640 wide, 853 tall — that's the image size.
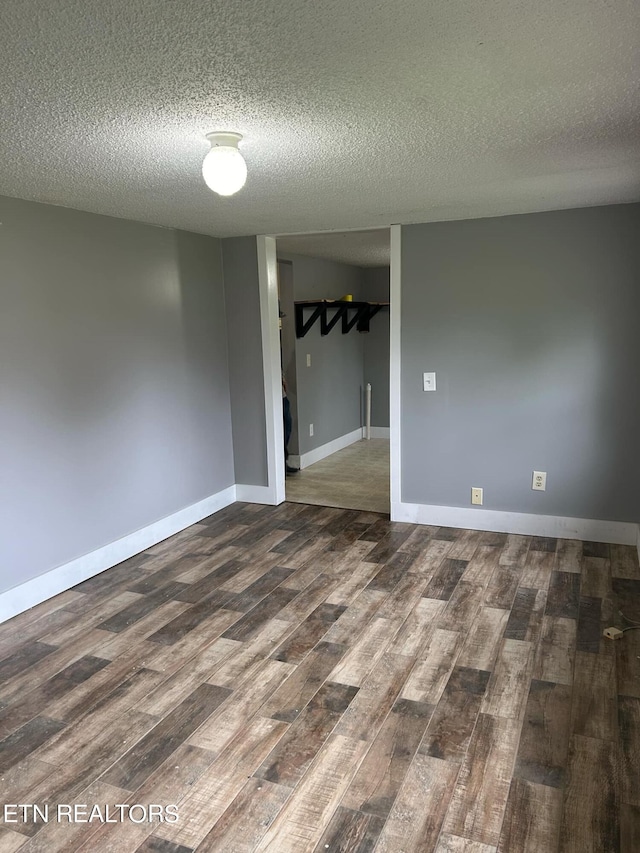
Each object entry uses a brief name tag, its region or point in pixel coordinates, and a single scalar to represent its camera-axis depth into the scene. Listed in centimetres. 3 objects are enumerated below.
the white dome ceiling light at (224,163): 207
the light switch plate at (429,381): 414
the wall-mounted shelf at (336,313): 590
